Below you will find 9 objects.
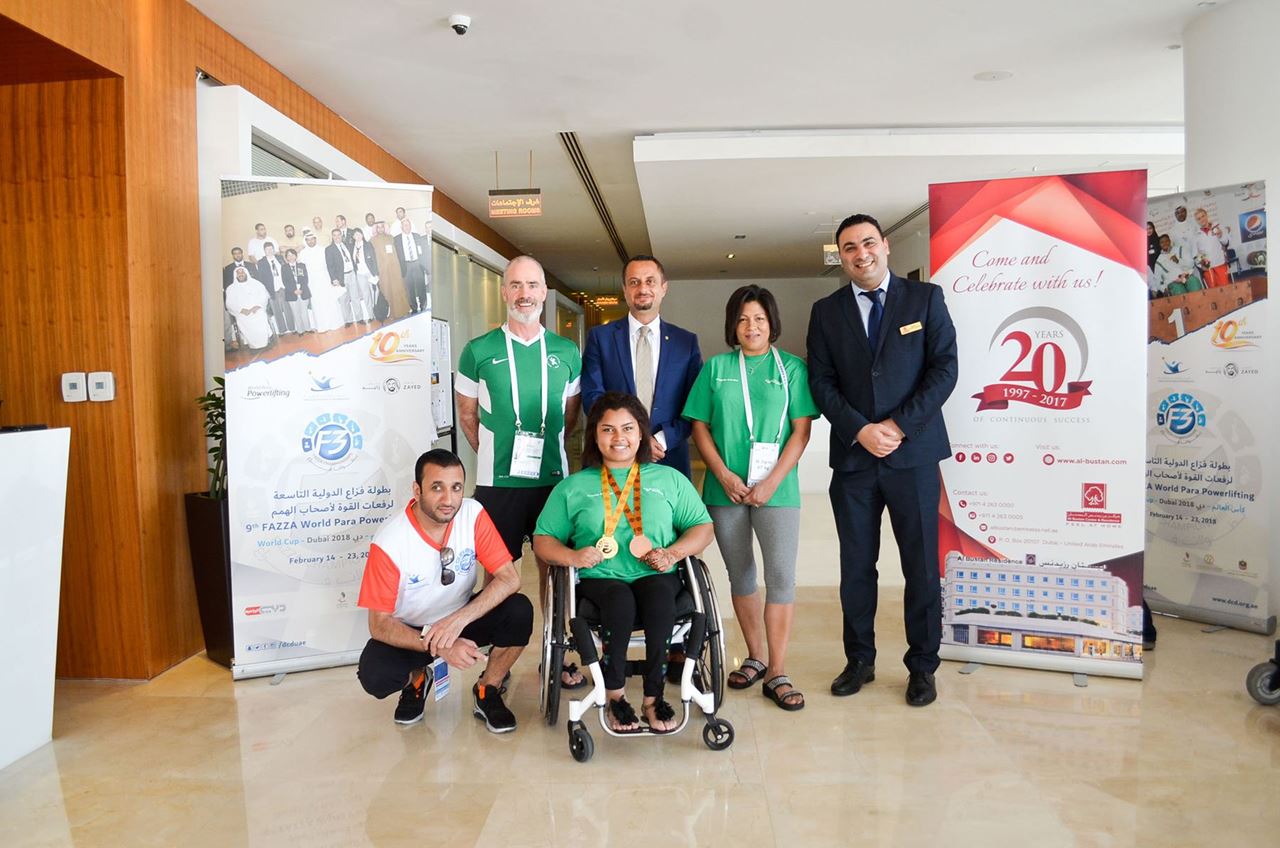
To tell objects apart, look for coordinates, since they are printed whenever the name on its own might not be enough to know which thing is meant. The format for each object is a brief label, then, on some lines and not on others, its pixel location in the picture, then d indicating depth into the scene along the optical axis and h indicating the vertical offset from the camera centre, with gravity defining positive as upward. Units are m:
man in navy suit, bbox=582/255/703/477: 3.32 +0.15
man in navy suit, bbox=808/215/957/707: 3.13 -0.07
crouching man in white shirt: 2.87 -0.66
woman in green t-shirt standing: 3.18 -0.16
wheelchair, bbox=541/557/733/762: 2.64 -0.75
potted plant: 3.66 -0.59
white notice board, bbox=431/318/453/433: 7.02 +0.31
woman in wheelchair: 2.69 -0.44
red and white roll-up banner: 3.35 -0.10
